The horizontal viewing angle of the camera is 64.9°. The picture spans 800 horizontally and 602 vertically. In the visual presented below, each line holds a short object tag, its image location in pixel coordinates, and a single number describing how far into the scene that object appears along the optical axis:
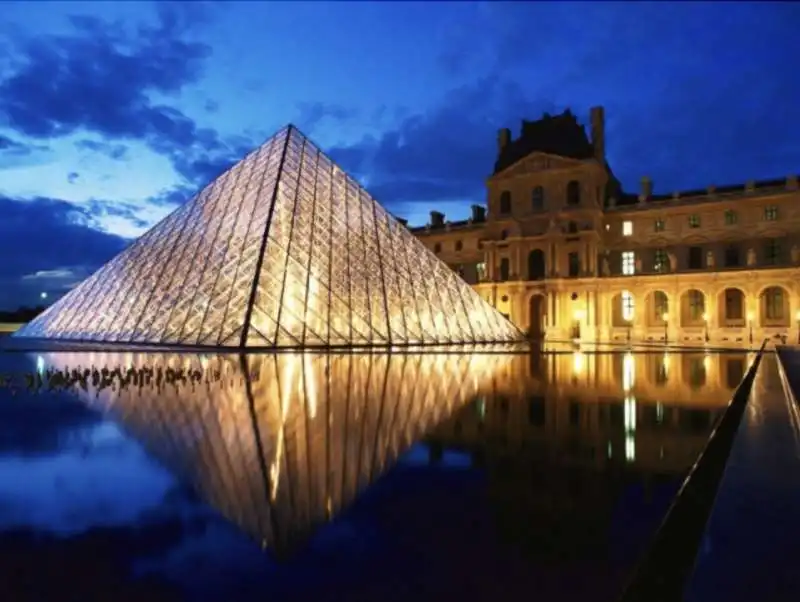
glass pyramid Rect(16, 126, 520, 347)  23.61
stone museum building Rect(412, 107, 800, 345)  39.78
